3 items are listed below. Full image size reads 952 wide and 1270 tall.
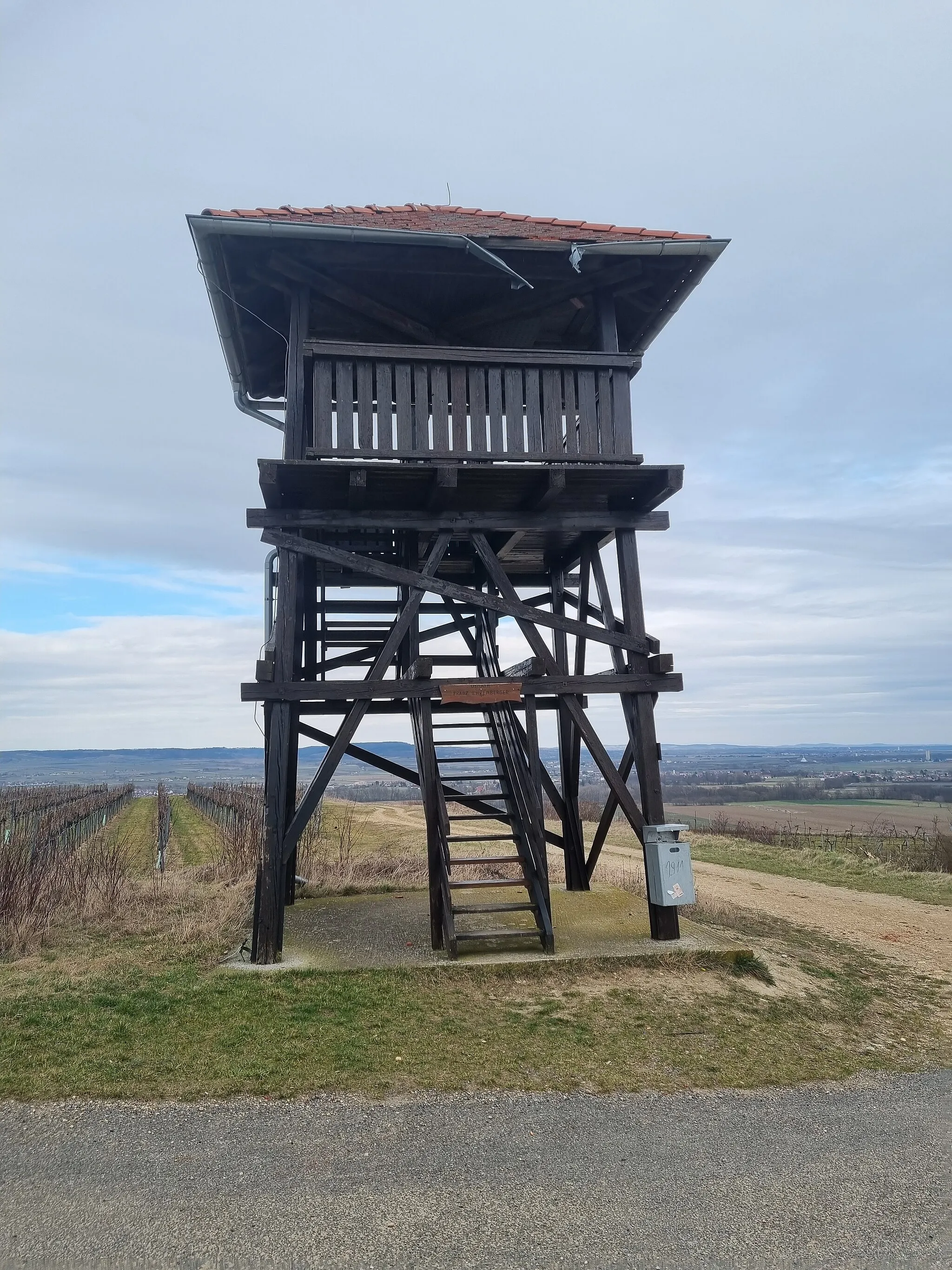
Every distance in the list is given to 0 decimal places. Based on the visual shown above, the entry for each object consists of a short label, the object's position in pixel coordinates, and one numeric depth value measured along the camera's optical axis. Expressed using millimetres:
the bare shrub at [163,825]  17719
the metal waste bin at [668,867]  8562
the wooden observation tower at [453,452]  8523
